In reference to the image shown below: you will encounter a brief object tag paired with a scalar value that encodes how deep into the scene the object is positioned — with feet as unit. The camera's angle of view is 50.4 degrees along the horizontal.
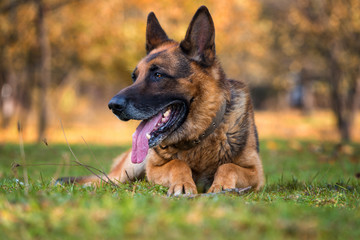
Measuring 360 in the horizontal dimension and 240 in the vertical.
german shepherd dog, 13.83
